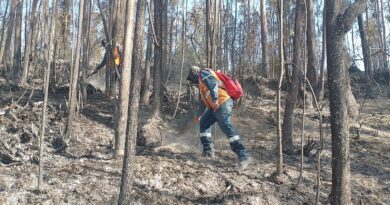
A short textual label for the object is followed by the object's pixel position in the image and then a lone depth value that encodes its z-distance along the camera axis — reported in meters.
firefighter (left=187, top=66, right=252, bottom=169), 6.15
